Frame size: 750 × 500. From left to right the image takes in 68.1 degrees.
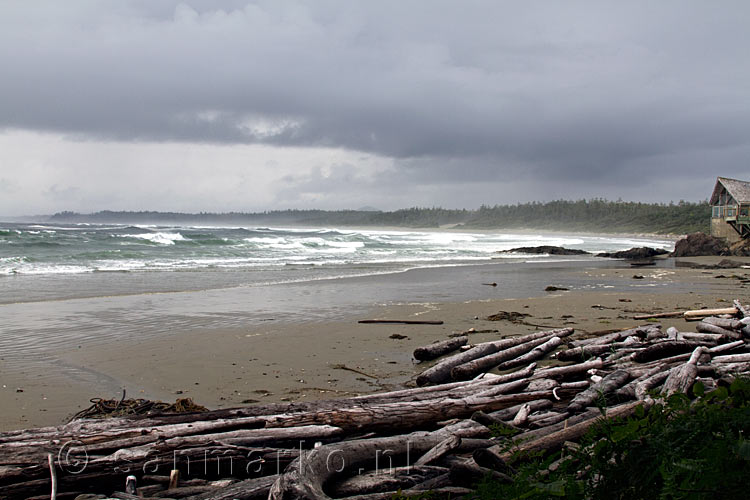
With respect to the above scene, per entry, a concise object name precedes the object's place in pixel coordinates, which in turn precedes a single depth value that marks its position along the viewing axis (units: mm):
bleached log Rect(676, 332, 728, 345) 7156
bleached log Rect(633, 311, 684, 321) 10328
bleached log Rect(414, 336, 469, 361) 7848
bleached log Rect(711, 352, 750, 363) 5966
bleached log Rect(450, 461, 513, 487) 3115
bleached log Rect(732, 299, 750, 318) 8931
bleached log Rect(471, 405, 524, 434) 4176
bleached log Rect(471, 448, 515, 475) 3230
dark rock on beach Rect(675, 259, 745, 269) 24914
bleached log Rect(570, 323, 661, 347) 7621
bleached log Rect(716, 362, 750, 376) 5422
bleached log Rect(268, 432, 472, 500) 3021
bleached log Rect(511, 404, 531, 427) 4367
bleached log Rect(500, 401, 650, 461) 3514
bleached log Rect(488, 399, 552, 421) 4562
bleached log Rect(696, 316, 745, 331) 8094
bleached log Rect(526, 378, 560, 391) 5258
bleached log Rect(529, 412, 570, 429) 4340
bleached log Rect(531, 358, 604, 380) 5859
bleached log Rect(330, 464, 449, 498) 3318
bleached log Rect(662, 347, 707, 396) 4845
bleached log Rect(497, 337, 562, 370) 7030
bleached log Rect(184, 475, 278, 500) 3221
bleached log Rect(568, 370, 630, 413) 4611
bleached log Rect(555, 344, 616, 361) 7160
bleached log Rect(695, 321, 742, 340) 7441
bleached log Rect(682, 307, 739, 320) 9773
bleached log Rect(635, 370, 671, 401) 4819
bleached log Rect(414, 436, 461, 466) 3574
